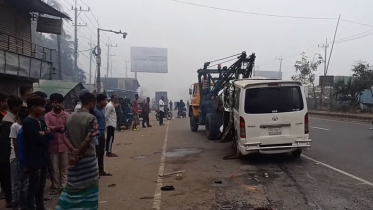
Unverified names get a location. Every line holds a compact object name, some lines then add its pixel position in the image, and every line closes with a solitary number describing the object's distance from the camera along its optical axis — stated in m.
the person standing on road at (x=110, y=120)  9.73
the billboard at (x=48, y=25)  18.67
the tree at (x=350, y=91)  32.47
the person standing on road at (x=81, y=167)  4.41
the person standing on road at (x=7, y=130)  5.82
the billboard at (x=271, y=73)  83.23
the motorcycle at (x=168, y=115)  30.38
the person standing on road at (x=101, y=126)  8.20
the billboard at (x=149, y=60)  56.16
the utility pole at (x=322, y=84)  39.46
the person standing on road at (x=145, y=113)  22.06
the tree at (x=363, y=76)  31.55
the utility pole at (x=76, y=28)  37.16
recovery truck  13.27
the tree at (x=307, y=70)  43.41
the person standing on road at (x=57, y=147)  6.75
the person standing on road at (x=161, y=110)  24.59
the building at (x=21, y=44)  14.55
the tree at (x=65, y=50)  51.61
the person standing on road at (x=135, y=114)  21.28
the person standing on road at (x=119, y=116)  19.67
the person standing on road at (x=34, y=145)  4.99
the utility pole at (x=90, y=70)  64.29
